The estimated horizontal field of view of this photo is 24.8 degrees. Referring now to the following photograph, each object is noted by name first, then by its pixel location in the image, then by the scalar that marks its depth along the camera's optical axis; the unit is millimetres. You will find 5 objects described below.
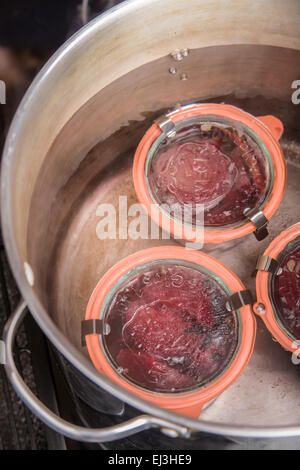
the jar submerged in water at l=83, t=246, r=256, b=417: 430
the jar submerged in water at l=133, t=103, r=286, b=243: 463
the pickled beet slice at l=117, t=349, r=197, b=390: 434
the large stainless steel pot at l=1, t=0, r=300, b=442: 418
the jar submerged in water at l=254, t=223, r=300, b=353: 442
